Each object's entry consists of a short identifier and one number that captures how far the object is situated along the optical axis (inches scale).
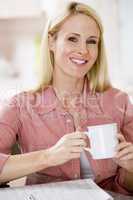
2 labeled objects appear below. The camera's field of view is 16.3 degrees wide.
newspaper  44.4
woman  55.0
